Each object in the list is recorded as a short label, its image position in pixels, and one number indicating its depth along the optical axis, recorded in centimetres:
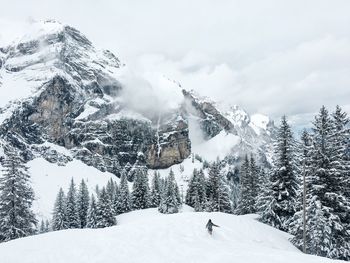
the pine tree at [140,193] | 8538
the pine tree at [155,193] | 8894
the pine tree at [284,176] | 3638
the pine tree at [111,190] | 8916
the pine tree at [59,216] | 6900
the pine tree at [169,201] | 7762
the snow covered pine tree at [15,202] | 3366
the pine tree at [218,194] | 6050
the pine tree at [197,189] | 6909
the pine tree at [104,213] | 6769
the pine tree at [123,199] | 8350
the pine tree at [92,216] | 6819
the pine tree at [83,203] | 7894
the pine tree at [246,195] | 5680
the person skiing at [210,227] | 2535
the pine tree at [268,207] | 3653
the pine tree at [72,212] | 7131
